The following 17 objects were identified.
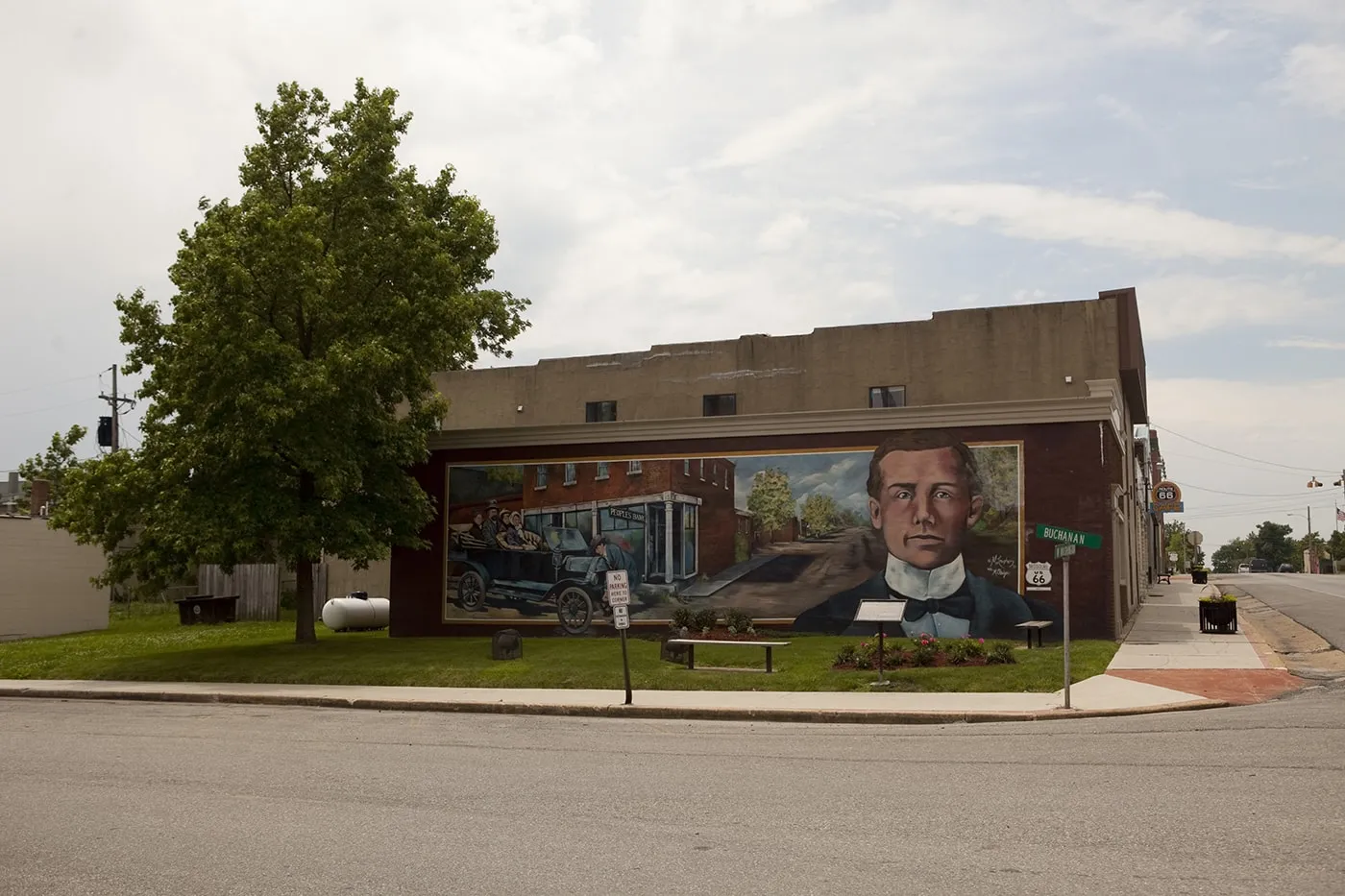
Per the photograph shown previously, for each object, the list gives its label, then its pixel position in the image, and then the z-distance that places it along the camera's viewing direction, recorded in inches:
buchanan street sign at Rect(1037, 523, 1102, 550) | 650.8
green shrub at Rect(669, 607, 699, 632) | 1027.3
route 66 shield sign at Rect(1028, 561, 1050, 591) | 753.0
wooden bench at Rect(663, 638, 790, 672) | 860.6
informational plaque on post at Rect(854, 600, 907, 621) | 770.8
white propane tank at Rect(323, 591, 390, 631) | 1416.1
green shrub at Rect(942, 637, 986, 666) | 816.3
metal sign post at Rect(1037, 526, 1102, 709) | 650.2
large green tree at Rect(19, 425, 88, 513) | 2630.4
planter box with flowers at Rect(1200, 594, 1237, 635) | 1064.8
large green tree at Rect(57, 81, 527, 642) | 989.2
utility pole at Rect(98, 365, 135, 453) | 2358.5
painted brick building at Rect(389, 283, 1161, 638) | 1009.5
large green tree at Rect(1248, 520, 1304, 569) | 7726.4
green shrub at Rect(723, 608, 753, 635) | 1036.5
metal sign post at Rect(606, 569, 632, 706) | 732.7
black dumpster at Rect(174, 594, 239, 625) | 1609.3
